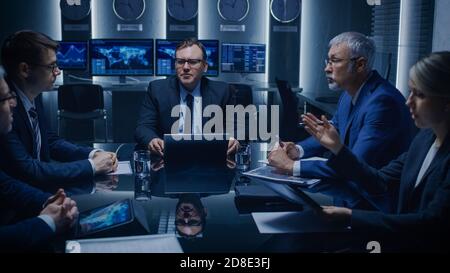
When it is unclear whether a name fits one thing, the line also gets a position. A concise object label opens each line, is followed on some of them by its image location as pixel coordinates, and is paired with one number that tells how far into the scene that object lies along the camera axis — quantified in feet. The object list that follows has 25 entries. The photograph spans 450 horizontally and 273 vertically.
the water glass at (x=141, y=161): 7.47
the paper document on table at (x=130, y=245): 4.75
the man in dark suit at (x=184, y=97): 10.08
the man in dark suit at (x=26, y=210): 4.88
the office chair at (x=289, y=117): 15.57
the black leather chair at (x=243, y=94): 16.03
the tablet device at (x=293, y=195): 5.12
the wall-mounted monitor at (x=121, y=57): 19.53
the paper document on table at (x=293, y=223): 5.09
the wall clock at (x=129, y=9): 20.79
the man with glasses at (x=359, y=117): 7.18
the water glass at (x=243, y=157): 7.86
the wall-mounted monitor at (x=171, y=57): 19.71
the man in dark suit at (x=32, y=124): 6.88
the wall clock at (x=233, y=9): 21.24
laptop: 7.31
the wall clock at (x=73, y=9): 19.90
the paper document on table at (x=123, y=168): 7.49
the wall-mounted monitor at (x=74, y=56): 19.44
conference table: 4.87
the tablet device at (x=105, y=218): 4.99
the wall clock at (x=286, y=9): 20.86
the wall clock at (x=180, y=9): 20.86
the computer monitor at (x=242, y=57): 20.38
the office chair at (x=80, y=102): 18.17
